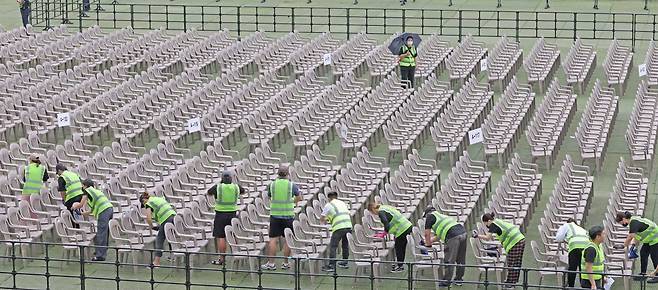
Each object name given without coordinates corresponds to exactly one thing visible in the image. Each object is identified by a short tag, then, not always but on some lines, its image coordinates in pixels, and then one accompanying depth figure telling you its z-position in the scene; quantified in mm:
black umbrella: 38781
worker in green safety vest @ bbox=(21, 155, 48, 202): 27922
